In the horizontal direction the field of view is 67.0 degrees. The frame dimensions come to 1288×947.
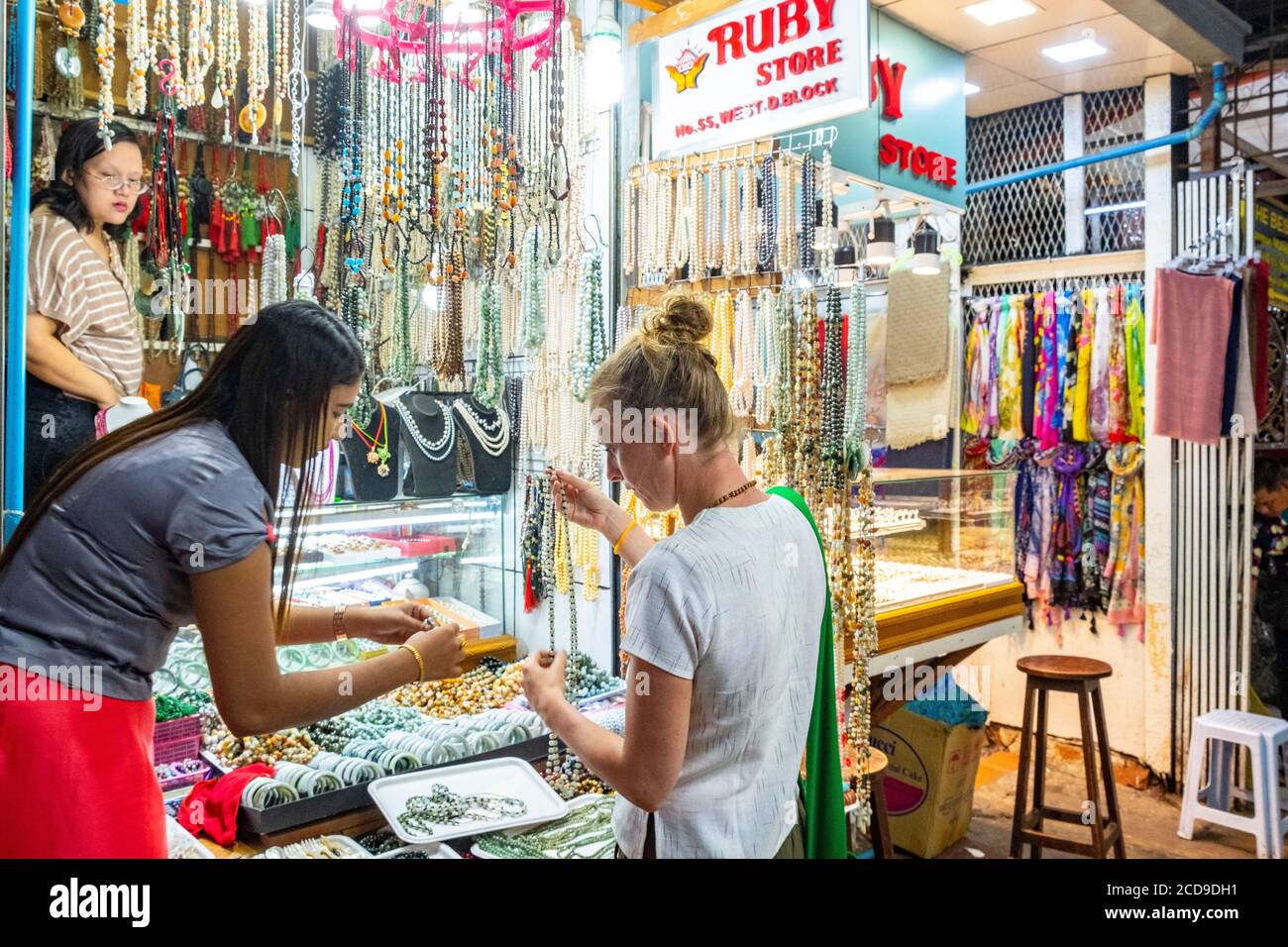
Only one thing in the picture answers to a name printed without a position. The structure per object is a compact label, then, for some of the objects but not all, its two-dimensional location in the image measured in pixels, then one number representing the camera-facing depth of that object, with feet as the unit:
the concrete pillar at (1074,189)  18.07
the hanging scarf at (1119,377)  16.83
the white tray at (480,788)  6.95
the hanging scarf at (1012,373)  17.84
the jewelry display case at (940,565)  11.87
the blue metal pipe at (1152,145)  15.40
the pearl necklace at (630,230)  10.74
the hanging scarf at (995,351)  18.11
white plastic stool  12.84
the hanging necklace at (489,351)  10.12
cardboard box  13.64
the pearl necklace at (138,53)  6.47
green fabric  6.20
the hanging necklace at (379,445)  9.84
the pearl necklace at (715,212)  10.23
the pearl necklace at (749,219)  10.03
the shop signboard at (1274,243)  15.70
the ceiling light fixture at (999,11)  12.30
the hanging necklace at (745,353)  10.26
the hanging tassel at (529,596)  11.53
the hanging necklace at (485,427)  10.86
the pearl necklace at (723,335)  10.36
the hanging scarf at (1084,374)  17.13
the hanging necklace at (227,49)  7.05
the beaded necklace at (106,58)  6.25
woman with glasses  6.42
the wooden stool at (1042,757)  12.42
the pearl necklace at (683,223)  10.43
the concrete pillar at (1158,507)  16.39
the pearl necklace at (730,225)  10.11
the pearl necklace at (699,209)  10.32
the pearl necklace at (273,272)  7.89
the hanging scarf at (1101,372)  16.96
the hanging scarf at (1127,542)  16.90
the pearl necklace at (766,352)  10.09
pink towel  14.56
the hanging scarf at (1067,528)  17.57
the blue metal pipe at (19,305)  5.90
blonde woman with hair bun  4.58
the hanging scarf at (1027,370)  17.70
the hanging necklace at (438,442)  10.17
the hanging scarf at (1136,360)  16.66
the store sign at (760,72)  8.50
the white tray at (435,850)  6.74
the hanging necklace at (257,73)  7.27
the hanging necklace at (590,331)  10.39
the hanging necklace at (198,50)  6.84
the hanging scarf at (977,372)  18.30
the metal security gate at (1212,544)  15.51
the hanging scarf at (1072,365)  17.29
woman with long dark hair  4.50
